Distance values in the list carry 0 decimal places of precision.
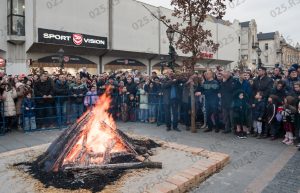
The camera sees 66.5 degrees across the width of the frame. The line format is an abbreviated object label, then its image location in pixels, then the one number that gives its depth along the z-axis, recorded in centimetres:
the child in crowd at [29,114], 851
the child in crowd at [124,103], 1006
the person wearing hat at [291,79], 736
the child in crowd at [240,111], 769
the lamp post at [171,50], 968
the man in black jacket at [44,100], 889
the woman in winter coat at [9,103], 826
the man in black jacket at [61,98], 898
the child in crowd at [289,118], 682
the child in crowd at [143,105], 1004
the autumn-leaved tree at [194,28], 773
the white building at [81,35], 1699
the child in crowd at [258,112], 750
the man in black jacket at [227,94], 789
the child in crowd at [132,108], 1017
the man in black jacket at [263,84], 759
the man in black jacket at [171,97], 849
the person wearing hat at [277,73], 853
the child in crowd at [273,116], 728
